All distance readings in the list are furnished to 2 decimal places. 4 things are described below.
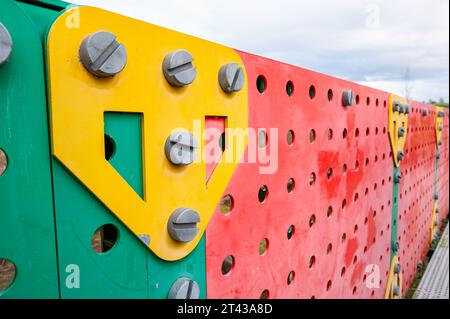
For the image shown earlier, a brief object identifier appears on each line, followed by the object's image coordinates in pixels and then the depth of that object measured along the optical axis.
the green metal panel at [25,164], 0.85
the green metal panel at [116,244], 0.98
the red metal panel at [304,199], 1.63
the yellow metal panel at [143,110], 0.94
